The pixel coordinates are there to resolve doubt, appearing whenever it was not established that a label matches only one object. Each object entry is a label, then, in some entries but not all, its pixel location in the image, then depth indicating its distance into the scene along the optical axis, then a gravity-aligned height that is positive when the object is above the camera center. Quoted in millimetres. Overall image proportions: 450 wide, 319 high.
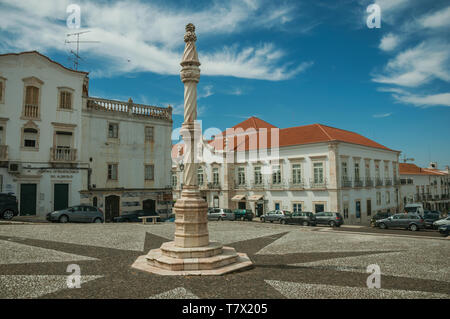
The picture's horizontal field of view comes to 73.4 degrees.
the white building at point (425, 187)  50188 -698
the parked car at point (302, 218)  25939 -2994
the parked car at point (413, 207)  34916 -2782
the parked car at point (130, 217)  22909 -2371
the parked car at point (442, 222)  18741 -2533
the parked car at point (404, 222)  22125 -2930
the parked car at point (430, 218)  22484 -2784
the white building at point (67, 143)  21234 +3399
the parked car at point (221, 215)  29381 -2923
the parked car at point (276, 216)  28223 -3059
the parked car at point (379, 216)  27459 -3032
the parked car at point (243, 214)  31062 -3029
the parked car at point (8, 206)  18500 -1192
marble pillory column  7949 -1368
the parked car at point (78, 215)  19156 -1871
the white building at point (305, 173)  30828 +1266
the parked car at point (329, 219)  25000 -2927
